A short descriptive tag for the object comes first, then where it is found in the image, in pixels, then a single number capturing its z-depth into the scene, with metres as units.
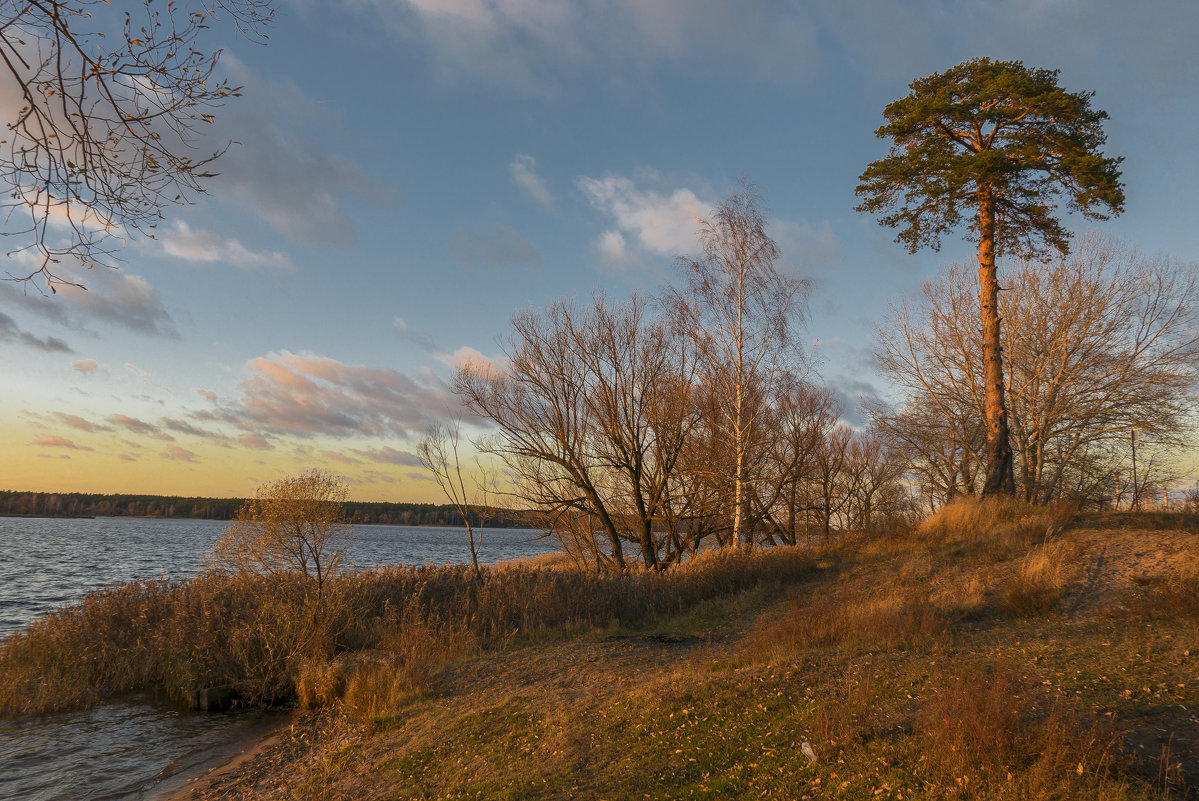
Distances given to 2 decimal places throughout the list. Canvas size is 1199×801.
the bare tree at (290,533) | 12.14
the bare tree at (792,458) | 24.83
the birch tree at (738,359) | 18.88
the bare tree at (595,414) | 18.34
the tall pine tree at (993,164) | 16.64
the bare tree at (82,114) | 3.68
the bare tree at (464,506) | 17.83
